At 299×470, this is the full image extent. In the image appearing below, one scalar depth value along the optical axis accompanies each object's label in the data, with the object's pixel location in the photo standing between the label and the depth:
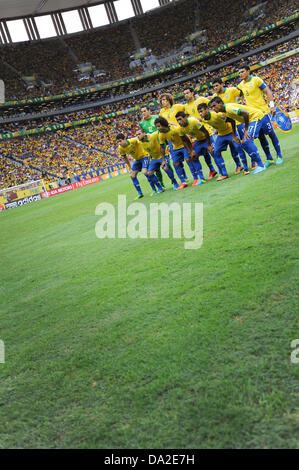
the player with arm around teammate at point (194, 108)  8.72
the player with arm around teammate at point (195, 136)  8.46
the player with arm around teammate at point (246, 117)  7.48
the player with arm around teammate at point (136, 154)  10.22
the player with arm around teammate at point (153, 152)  9.43
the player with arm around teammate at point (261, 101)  7.70
